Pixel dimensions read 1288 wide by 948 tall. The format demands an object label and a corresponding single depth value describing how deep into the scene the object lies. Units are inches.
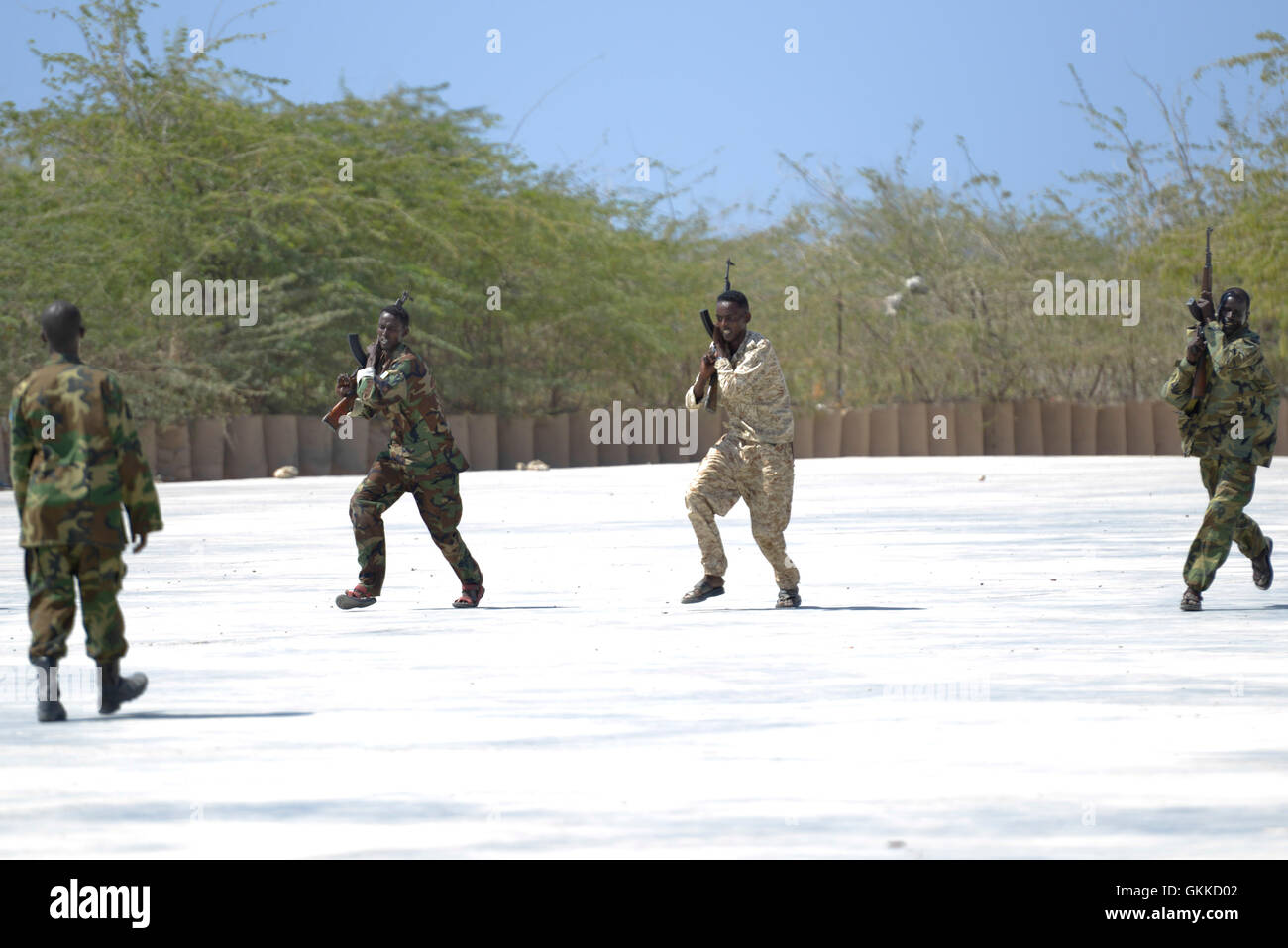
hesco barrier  1524.4
